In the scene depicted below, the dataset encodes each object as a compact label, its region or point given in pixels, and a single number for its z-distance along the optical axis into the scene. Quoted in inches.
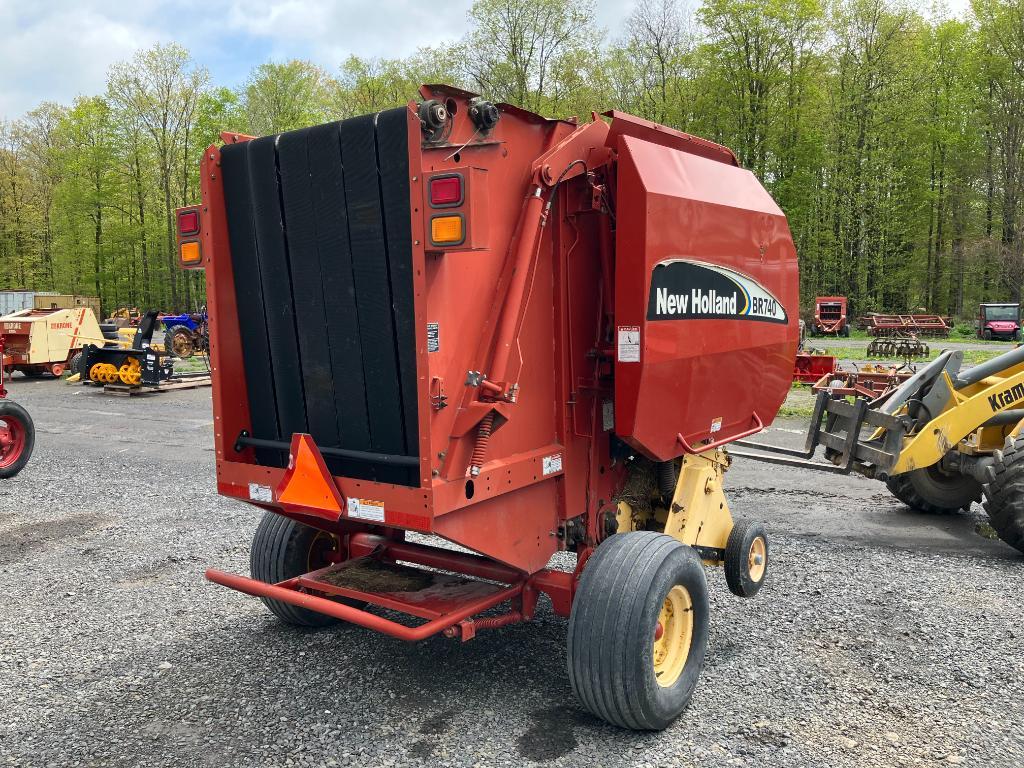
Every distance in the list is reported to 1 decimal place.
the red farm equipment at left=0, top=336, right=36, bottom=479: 353.1
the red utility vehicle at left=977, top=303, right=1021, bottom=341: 1183.6
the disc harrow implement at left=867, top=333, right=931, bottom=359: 871.5
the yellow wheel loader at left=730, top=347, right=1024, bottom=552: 233.8
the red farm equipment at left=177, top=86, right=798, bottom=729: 124.0
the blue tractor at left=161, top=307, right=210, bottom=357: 992.2
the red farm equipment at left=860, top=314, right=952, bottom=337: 1284.4
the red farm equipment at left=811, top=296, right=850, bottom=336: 1311.5
